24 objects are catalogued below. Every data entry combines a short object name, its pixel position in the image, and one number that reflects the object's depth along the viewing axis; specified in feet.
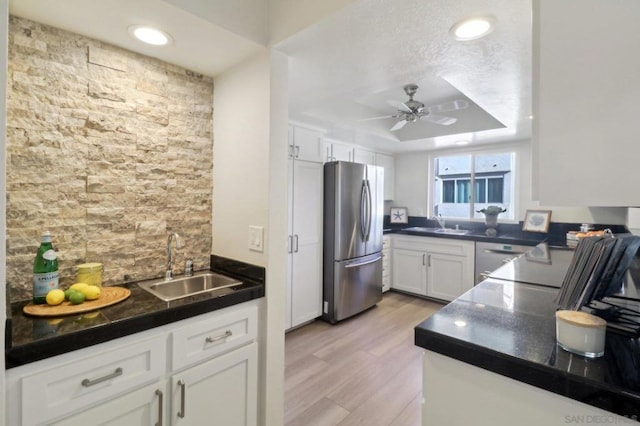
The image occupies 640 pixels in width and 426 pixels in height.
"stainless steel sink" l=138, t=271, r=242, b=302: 5.38
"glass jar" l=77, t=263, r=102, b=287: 4.57
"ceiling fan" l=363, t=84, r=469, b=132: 7.72
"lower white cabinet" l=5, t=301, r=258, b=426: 3.24
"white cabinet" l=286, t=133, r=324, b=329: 9.95
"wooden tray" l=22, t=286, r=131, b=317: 3.80
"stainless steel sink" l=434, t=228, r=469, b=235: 13.29
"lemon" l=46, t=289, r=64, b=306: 4.00
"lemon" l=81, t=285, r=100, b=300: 4.26
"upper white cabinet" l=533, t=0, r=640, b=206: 2.31
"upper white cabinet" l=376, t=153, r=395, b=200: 15.45
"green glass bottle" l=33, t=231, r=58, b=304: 4.09
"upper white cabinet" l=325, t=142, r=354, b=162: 12.20
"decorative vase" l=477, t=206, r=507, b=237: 13.05
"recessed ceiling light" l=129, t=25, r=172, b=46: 4.58
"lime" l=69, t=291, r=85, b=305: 4.10
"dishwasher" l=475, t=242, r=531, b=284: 11.31
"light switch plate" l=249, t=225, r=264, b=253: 5.25
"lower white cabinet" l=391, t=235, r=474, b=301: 12.41
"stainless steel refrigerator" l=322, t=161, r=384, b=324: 10.81
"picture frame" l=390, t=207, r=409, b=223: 16.20
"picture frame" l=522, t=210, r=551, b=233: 12.00
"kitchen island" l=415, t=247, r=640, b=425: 2.41
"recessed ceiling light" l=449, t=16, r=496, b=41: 4.15
